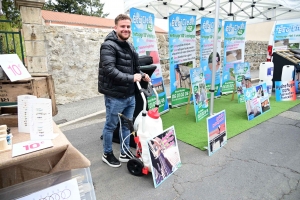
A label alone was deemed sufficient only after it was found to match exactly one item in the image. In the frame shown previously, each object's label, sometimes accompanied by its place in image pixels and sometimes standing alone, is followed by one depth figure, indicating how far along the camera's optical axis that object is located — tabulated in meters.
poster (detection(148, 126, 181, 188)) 2.19
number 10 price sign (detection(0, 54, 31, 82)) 1.29
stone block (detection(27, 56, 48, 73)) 4.07
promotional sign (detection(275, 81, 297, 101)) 5.45
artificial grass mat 3.50
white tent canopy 5.99
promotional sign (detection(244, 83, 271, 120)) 4.12
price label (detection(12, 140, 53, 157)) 1.08
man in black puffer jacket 2.18
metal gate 3.25
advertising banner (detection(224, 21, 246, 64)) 5.79
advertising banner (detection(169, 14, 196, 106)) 4.53
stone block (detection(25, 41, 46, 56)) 3.99
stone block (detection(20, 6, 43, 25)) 3.76
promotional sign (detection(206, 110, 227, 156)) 2.83
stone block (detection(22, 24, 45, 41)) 3.89
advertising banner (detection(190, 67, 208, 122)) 4.10
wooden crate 1.39
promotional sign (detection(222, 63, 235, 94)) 6.03
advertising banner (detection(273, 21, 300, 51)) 7.23
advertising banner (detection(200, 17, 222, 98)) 5.18
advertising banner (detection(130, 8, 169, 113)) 3.83
